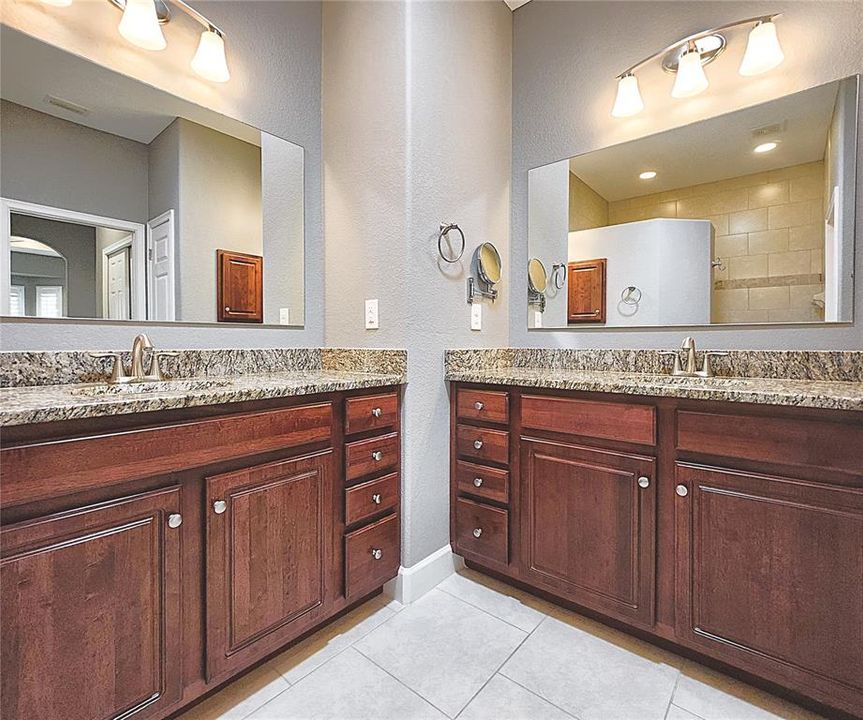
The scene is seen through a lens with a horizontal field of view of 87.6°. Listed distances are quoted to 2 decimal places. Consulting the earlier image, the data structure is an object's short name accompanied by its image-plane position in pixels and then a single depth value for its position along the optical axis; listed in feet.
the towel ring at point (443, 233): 6.32
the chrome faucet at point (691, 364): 5.83
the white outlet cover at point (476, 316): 7.03
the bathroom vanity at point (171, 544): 3.02
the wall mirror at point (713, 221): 5.30
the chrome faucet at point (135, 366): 4.72
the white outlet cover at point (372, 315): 6.23
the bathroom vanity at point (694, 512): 3.82
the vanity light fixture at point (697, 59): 5.41
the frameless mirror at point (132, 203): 4.37
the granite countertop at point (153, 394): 3.01
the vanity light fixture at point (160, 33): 4.75
